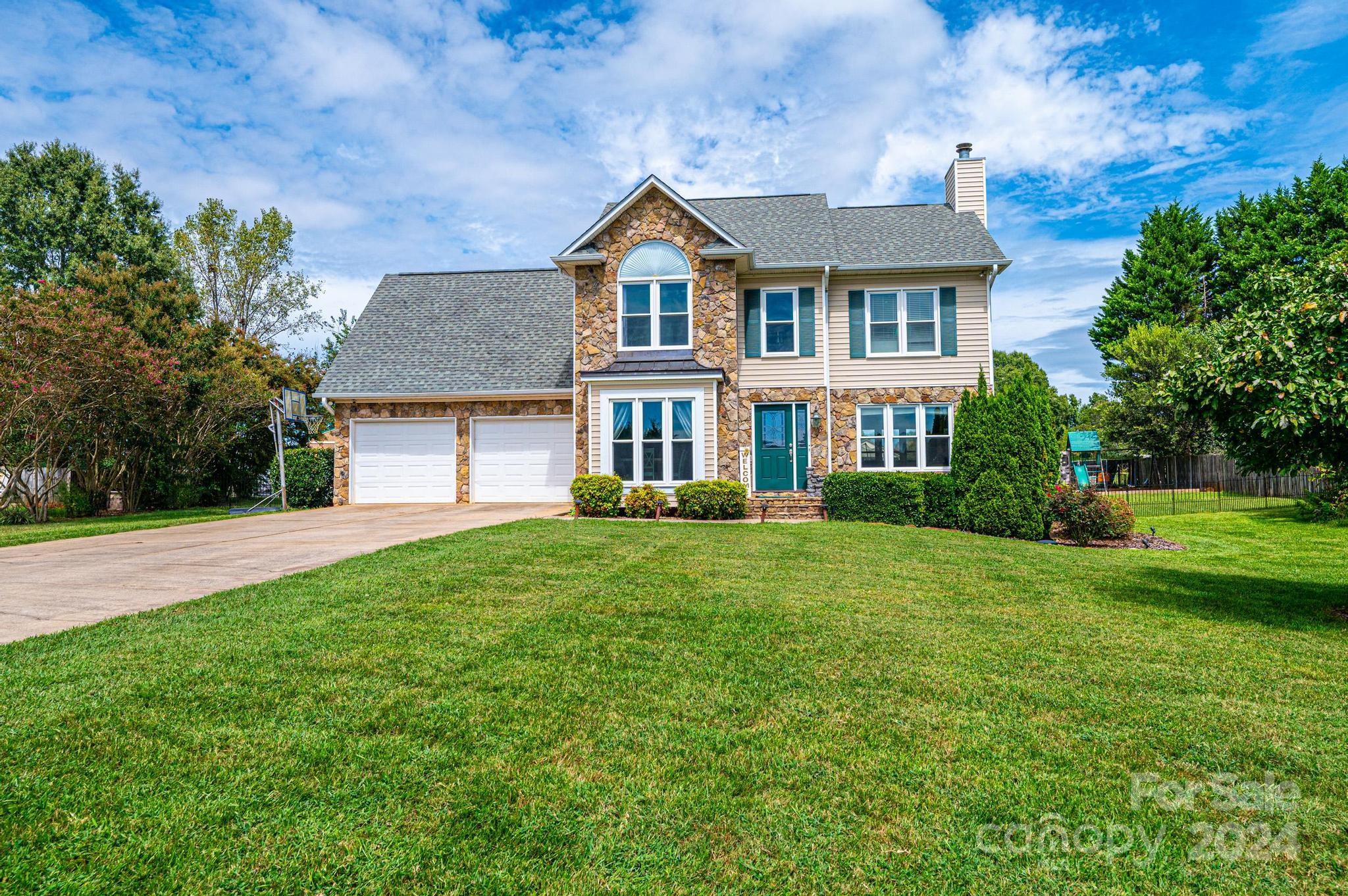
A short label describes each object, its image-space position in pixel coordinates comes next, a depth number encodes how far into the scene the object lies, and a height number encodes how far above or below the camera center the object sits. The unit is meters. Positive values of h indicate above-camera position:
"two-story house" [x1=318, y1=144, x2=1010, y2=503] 15.40 +2.31
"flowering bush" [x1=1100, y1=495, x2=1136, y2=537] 12.55 -1.20
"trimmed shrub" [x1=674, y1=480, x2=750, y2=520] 14.03 -0.82
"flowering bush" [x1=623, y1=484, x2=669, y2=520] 14.34 -0.86
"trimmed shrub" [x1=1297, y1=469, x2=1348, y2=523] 14.77 -1.15
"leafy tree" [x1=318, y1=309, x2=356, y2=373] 30.80 +5.87
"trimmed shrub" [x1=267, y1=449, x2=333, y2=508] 17.84 -0.30
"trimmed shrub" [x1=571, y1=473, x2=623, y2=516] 14.26 -0.71
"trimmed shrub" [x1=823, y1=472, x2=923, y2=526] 13.55 -0.80
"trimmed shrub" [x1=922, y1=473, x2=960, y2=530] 13.45 -0.89
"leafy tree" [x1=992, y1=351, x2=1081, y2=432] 40.46 +3.50
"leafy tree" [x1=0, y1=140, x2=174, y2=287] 28.31 +10.77
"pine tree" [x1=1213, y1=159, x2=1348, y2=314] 30.42 +10.72
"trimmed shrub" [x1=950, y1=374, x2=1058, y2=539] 12.70 +0.13
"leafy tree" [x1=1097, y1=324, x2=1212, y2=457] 27.56 +1.96
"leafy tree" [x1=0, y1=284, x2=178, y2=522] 14.70 +1.82
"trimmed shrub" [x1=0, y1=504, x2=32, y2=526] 15.48 -1.06
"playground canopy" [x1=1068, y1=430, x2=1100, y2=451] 25.77 +0.56
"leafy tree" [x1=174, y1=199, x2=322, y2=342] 27.81 +8.19
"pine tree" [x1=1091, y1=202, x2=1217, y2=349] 35.47 +9.72
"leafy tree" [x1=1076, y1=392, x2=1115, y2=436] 30.05 +2.03
